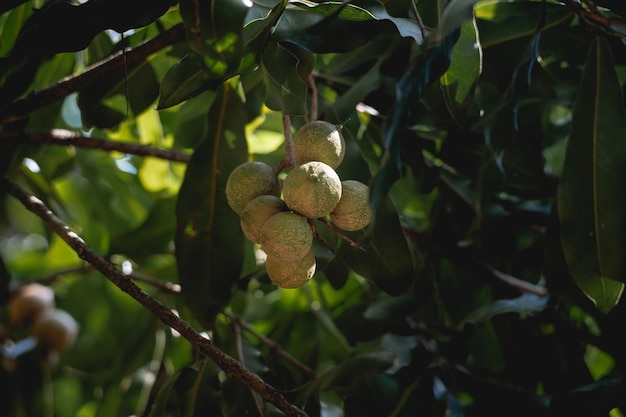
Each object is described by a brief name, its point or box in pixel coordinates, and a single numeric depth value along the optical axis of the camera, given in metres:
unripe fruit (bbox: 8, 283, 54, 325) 1.94
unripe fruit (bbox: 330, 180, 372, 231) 0.81
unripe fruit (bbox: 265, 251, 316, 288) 0.81
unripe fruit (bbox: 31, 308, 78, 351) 1.91
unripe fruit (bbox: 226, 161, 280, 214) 0.84
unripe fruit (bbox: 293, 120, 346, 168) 0.81
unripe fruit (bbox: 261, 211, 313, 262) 0.75
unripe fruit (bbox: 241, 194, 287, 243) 0.81
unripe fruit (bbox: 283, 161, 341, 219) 0.76
